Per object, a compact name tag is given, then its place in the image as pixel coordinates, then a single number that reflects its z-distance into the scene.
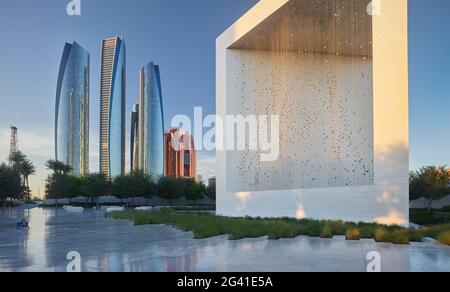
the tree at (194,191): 67.88
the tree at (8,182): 45.00
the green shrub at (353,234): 11.75
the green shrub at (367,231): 12.20
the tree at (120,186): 59.16
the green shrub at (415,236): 11.31
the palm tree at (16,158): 69.13
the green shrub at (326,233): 12.36
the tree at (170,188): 60.91
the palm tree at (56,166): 72.50
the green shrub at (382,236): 11.12
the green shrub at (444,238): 10.70
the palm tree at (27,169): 71.44
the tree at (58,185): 67.49
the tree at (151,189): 59.57
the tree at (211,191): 70.01
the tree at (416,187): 31.44
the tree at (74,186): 74.31
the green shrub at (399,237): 10.83
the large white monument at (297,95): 24.66
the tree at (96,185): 63.81
